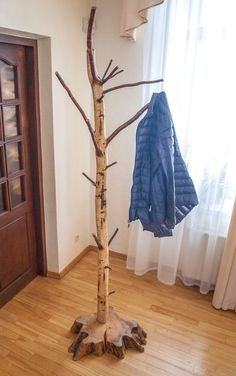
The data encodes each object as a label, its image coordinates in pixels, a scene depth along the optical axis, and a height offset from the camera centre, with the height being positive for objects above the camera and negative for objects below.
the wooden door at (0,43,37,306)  1.99 -0.58
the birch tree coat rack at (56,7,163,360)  1.63 -1.37
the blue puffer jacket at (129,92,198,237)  1.80 -0.44
